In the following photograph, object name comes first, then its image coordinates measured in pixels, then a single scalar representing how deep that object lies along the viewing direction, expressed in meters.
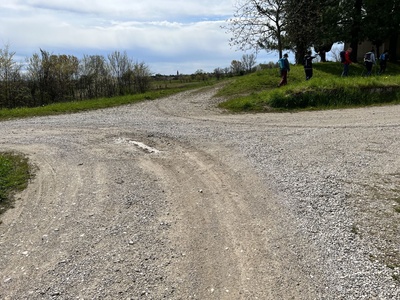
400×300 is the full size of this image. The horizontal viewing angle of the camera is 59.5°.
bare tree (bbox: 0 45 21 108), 30.69
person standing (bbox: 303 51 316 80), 17.95
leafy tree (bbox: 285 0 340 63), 21.88
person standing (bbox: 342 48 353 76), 17.72
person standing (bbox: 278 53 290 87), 16.97
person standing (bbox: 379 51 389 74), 20.95
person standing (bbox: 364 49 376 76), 18.44
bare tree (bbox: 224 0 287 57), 20.14
